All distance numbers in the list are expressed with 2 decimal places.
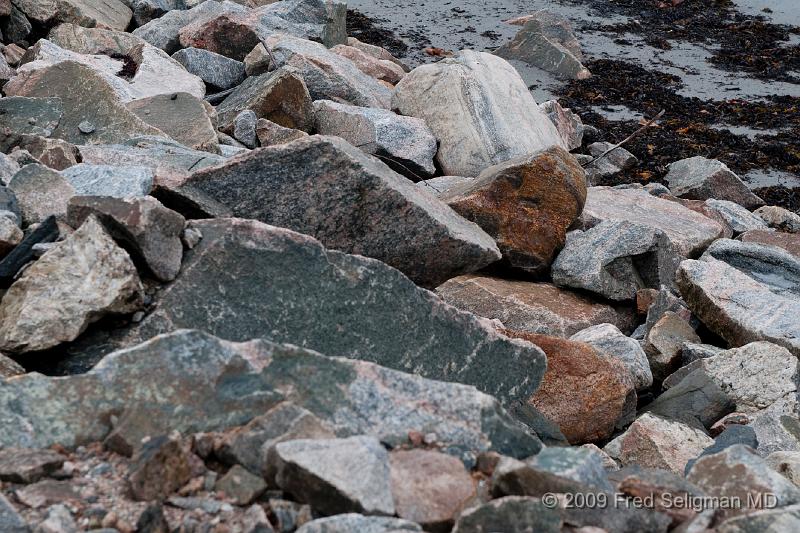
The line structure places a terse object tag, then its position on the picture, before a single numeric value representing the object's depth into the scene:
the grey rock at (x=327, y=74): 8.76
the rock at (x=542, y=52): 13.09
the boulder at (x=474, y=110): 8.23
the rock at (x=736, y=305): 5.63
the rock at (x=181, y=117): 6.32
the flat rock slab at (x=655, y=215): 7.32
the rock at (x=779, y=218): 8.86
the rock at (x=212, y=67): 9.12
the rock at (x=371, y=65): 10.71
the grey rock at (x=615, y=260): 6.15
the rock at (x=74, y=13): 9.43
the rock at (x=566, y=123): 10.20
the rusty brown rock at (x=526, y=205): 6.15
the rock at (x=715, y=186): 9.34
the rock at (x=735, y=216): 8.26
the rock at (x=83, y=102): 5.89
